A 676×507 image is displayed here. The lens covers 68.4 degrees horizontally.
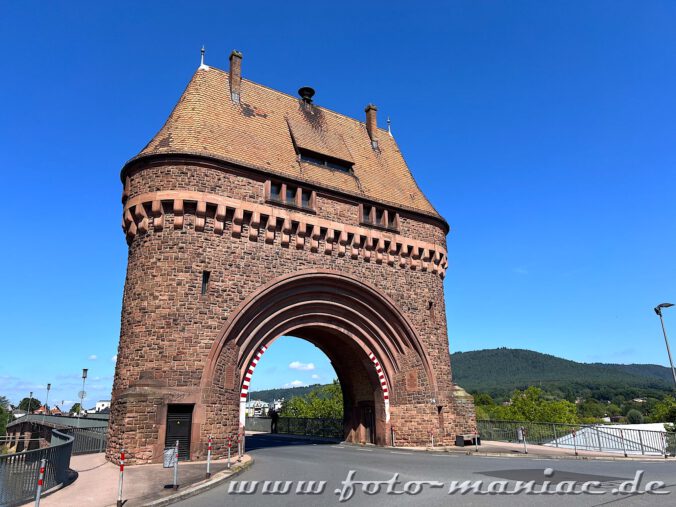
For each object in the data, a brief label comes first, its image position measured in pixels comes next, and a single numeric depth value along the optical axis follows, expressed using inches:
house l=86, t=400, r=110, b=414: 7462.6
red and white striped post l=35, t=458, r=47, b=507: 315.0
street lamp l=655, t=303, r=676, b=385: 893.2
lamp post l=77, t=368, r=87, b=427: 1161.7
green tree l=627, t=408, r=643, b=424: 4562.5
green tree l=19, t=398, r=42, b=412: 5054.1
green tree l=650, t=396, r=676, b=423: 2165.4
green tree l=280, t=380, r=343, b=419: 2625.5
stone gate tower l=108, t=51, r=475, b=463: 655.8
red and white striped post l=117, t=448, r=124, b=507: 345.1
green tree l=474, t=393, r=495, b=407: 4618.6
